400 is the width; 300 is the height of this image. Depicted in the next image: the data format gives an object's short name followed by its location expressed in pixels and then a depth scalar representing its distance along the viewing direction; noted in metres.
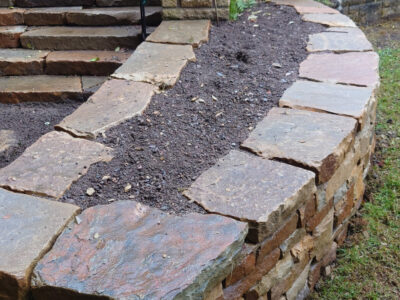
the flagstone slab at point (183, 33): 3.47
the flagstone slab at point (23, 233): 1.59
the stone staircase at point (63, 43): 3.68
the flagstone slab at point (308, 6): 4.12
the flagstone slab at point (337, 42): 3.37
